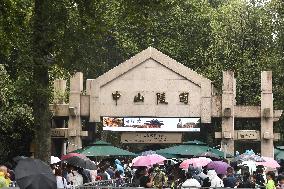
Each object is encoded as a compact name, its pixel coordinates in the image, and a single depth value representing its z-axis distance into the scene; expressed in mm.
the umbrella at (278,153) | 33688
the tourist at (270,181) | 19558
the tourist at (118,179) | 24481
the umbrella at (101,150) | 30781
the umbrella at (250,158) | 28406
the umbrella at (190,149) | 30516
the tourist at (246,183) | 19875
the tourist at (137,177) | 21334
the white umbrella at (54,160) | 29625
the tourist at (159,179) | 21558
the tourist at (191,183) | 18781
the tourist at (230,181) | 21022
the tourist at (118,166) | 31172
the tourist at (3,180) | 17955
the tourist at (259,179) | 23375
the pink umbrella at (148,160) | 28016
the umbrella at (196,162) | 26594
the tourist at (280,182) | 19361
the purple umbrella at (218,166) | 24875
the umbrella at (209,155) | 29312
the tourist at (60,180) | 19578
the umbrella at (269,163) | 28450
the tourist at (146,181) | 19859
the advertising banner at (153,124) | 40906
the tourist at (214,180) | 20392
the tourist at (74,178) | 22053
